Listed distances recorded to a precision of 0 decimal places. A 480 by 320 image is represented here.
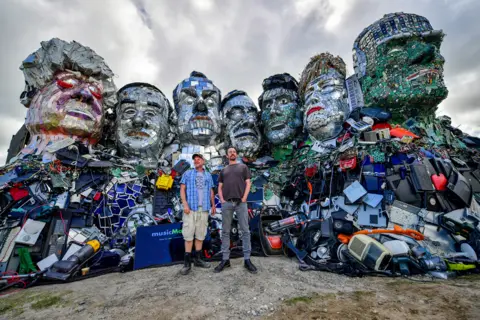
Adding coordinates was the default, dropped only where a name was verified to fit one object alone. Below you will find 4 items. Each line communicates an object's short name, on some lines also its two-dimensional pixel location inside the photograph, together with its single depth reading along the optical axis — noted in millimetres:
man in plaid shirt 3652
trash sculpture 4137
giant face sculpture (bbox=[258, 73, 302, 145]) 7477
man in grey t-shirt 3506
